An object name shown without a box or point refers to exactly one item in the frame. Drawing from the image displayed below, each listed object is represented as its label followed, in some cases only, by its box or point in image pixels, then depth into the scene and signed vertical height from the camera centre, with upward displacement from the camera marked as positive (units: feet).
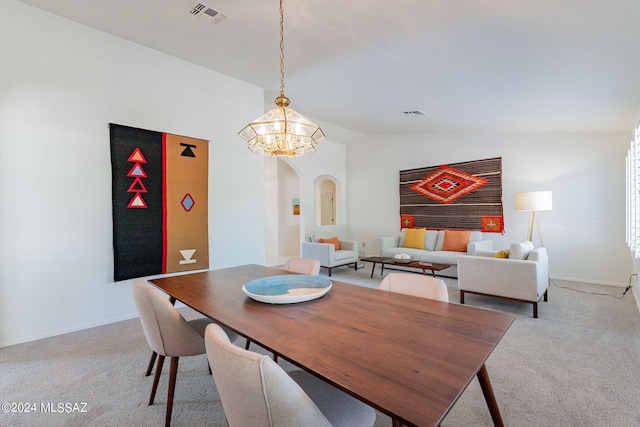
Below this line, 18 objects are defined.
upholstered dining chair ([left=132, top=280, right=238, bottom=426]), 5.17 -2.07
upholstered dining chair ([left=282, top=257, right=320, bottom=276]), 7.85 -1.47
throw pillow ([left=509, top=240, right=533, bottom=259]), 11.19 -1.56
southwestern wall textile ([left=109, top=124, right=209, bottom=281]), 10.50 +0.46
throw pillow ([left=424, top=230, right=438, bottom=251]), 19.37 -1.91
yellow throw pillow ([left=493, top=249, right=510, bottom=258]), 11.91 -1.78
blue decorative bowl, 5.16 -1.47
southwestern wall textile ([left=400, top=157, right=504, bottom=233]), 17.87 +0.92
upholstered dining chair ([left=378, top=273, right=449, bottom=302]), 5.58 -1.48
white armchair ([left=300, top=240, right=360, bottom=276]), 17.92 -2.58
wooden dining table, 2.61 -1.57
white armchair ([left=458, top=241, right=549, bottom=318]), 10.38 -2.40
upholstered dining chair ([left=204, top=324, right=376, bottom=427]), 2.66 -1.64
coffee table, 14.48 -2.74
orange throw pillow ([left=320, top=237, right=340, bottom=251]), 19.48 -1.91
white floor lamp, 14.19 +0.39
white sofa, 16.47 -2.39
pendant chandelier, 6.69 +1.86
